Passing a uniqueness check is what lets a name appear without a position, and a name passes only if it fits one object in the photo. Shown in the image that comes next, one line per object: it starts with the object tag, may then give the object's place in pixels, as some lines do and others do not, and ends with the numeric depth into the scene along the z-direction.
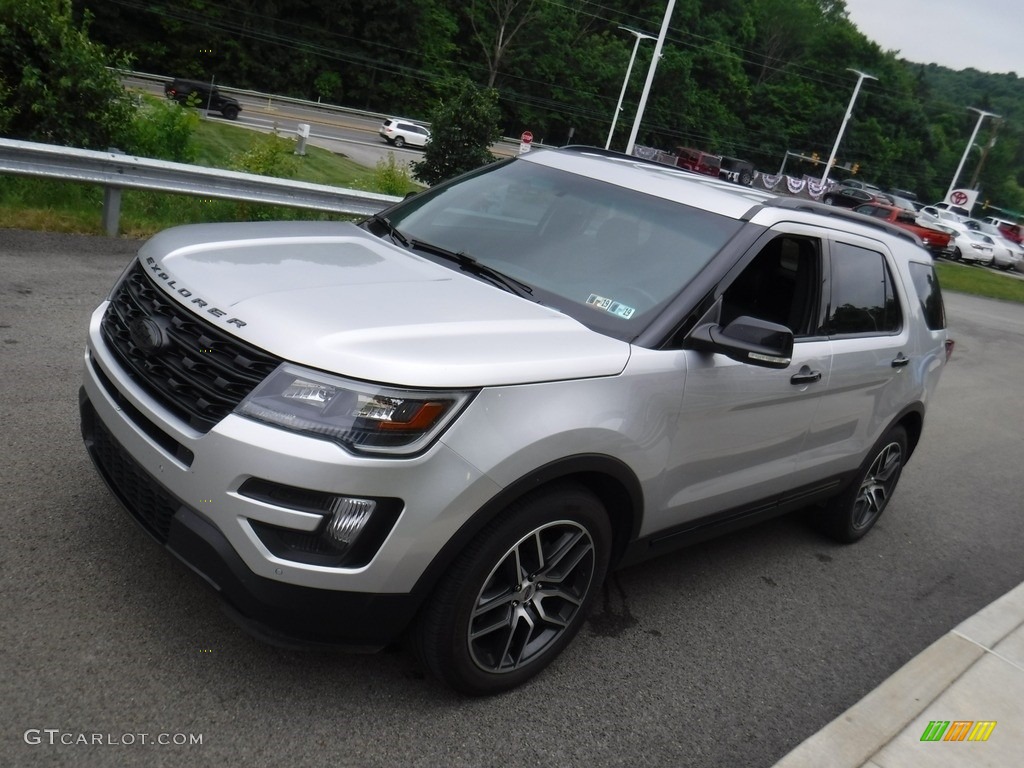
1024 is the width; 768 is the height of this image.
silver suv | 2.88
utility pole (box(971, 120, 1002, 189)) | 84.38
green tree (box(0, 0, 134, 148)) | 10.04
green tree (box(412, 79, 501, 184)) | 16.97
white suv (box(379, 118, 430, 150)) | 50.19
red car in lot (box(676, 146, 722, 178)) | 52.92
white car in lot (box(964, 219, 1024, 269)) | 41.94
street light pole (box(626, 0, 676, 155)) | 38.06
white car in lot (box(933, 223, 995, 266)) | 41.09
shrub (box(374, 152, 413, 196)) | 14.27
